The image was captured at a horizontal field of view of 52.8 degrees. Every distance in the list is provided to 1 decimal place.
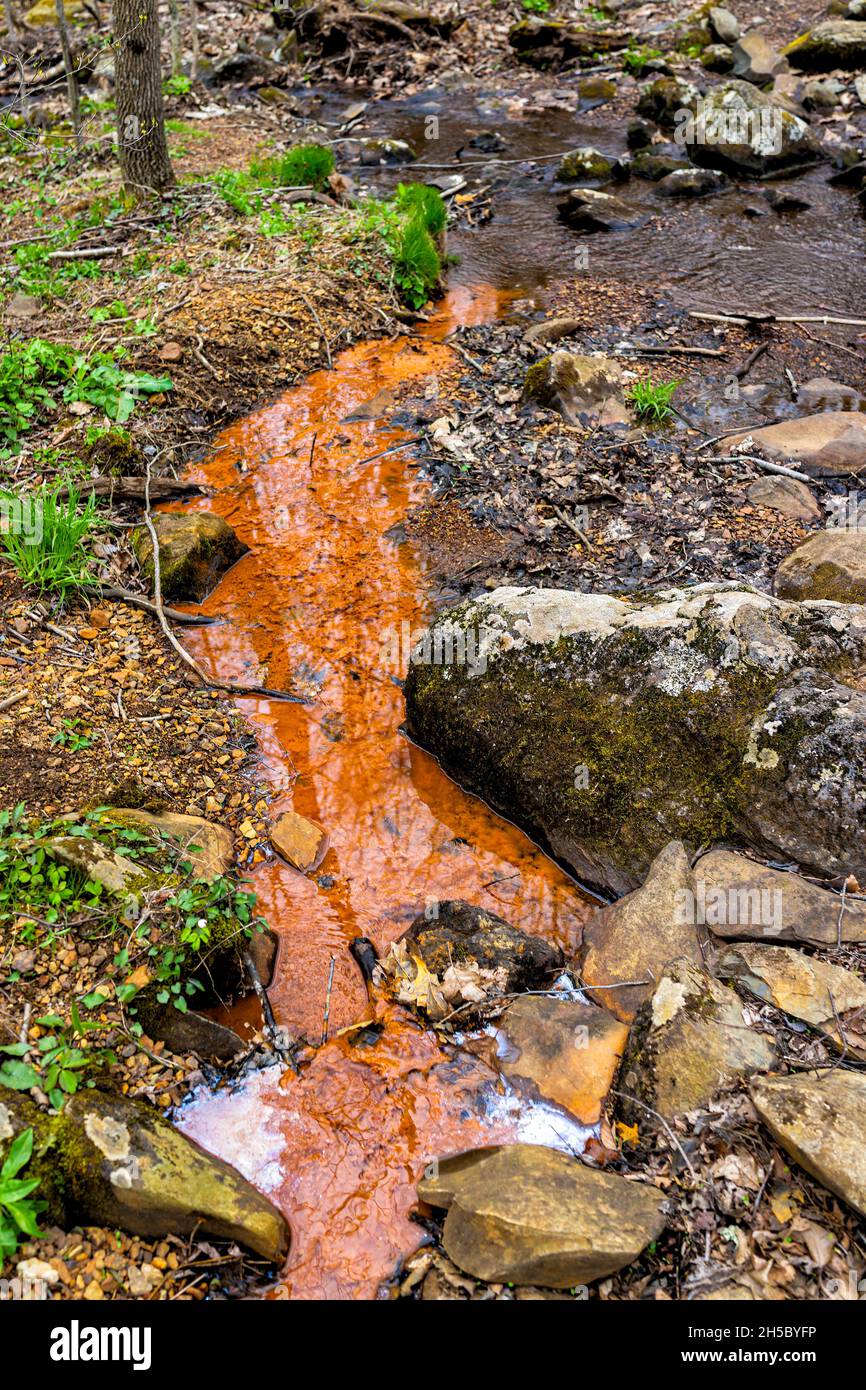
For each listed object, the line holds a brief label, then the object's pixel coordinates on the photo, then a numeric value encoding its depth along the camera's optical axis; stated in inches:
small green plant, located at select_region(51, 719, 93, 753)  162.6
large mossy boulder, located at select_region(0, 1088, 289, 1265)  104.1
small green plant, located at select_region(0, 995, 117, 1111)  109.0
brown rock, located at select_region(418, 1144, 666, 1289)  99.1
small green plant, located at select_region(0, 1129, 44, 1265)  95.0
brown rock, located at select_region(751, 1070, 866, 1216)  100.0
